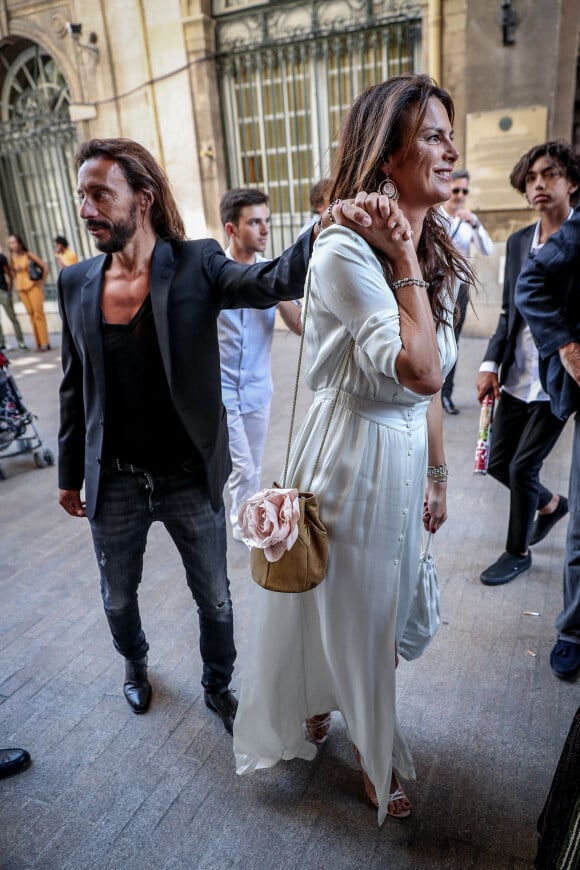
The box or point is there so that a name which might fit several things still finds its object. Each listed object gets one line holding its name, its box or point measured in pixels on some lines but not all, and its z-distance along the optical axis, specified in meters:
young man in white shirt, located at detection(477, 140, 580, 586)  2.96
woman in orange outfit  10.52
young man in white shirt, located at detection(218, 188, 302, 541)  3.57
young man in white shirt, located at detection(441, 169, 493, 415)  5.61
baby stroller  5.38
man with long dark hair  1.99
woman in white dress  1.49
